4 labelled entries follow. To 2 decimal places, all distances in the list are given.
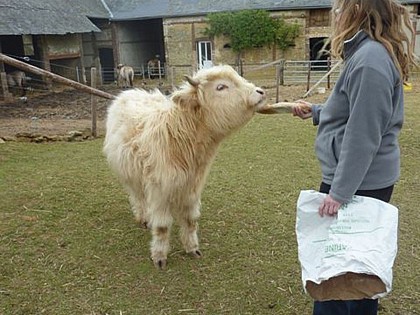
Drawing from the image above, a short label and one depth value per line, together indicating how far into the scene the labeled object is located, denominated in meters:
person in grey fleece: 1.64
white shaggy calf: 2.82
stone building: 17.59
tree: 20.14
